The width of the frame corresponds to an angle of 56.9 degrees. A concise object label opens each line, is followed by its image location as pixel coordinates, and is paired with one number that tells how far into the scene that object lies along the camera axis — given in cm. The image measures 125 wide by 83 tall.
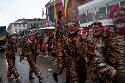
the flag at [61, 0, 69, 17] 902
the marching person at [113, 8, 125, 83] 152
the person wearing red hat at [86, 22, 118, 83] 158
